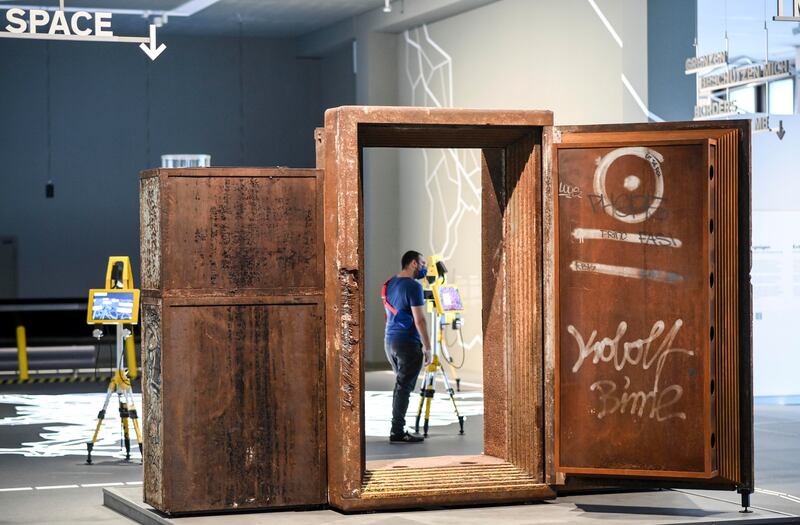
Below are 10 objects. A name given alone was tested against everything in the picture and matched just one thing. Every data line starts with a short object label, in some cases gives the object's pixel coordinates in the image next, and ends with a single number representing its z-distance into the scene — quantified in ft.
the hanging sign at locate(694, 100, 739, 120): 42.29
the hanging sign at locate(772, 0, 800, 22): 29.50
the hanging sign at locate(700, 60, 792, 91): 42.57
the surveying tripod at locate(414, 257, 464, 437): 37.01
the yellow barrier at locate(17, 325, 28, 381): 59.88
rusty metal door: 23.85
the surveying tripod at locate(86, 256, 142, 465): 32.27
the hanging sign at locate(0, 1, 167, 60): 30.76
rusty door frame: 24.03
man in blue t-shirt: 34.94
